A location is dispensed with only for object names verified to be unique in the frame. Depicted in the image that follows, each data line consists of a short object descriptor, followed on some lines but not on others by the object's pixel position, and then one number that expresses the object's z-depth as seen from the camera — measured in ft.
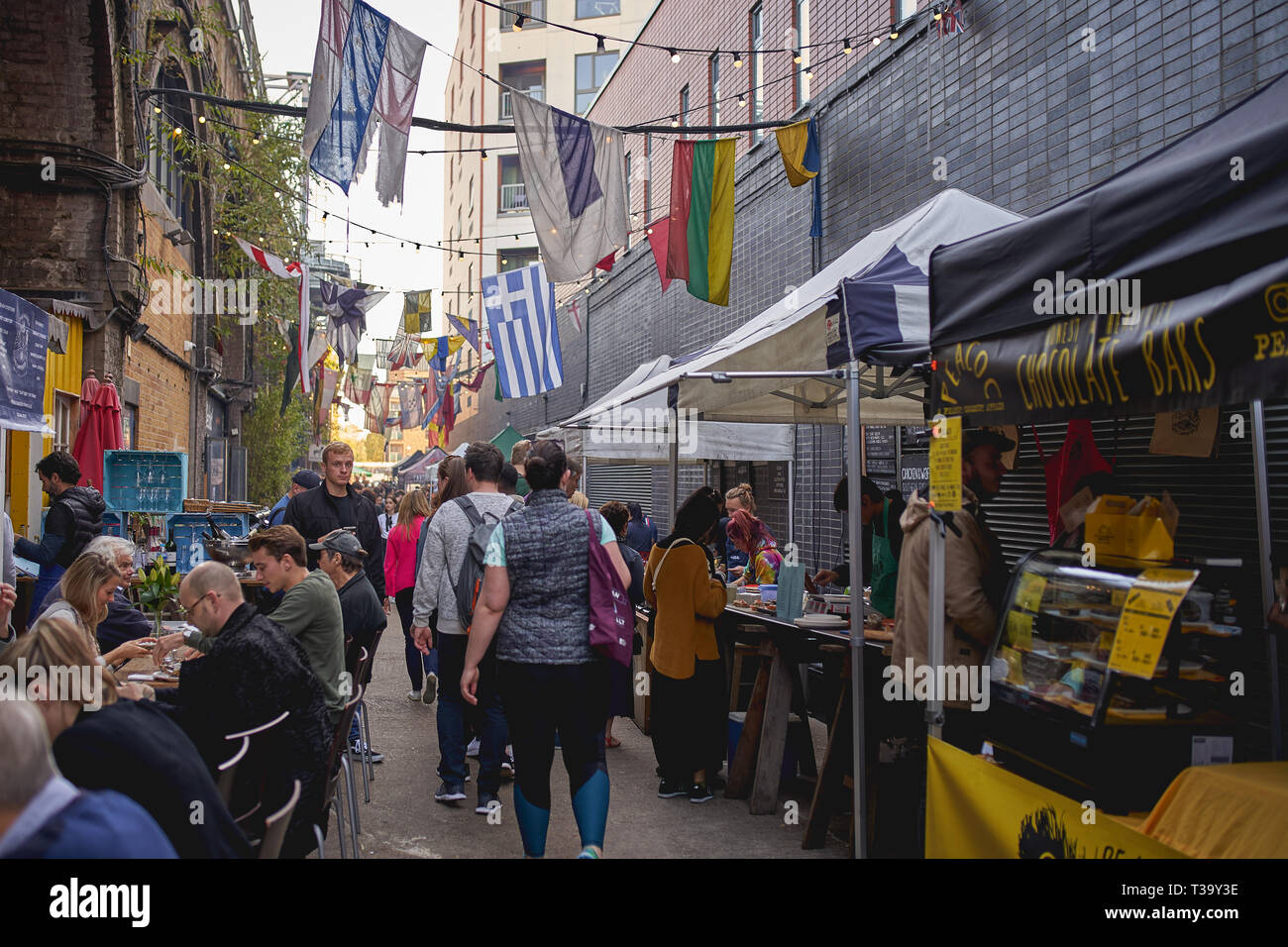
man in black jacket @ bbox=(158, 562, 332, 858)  12.16
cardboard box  12.27
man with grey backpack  19.25
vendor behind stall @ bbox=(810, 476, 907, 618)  24.68
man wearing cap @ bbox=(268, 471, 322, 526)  31.60
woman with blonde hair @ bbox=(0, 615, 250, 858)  7.97
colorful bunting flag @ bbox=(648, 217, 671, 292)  37.47
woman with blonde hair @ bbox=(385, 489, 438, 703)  28.55
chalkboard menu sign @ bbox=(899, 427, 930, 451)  29.84
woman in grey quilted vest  14.49
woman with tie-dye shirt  29.45
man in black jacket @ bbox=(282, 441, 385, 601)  25.44
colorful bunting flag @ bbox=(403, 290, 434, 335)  73.97
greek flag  44.73
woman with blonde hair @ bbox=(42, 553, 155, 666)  16.01
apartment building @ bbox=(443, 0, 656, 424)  120.98
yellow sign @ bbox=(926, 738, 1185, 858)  10.80
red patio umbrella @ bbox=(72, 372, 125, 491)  31.78
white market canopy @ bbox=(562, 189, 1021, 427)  16.75
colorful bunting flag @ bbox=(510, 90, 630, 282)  29.55
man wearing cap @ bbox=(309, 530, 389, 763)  20.16
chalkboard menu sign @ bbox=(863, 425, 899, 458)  32.63
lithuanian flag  31.32
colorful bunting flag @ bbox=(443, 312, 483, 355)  69.36
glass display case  11.28
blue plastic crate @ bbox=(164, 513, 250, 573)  35.40
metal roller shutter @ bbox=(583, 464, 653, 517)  62.69
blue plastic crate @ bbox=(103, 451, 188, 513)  34.24
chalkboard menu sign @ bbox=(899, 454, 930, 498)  30.27
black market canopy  8.64
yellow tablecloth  9.47
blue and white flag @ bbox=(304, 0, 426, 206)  26.81
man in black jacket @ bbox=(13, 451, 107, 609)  22.18
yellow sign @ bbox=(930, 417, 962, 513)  13.51
